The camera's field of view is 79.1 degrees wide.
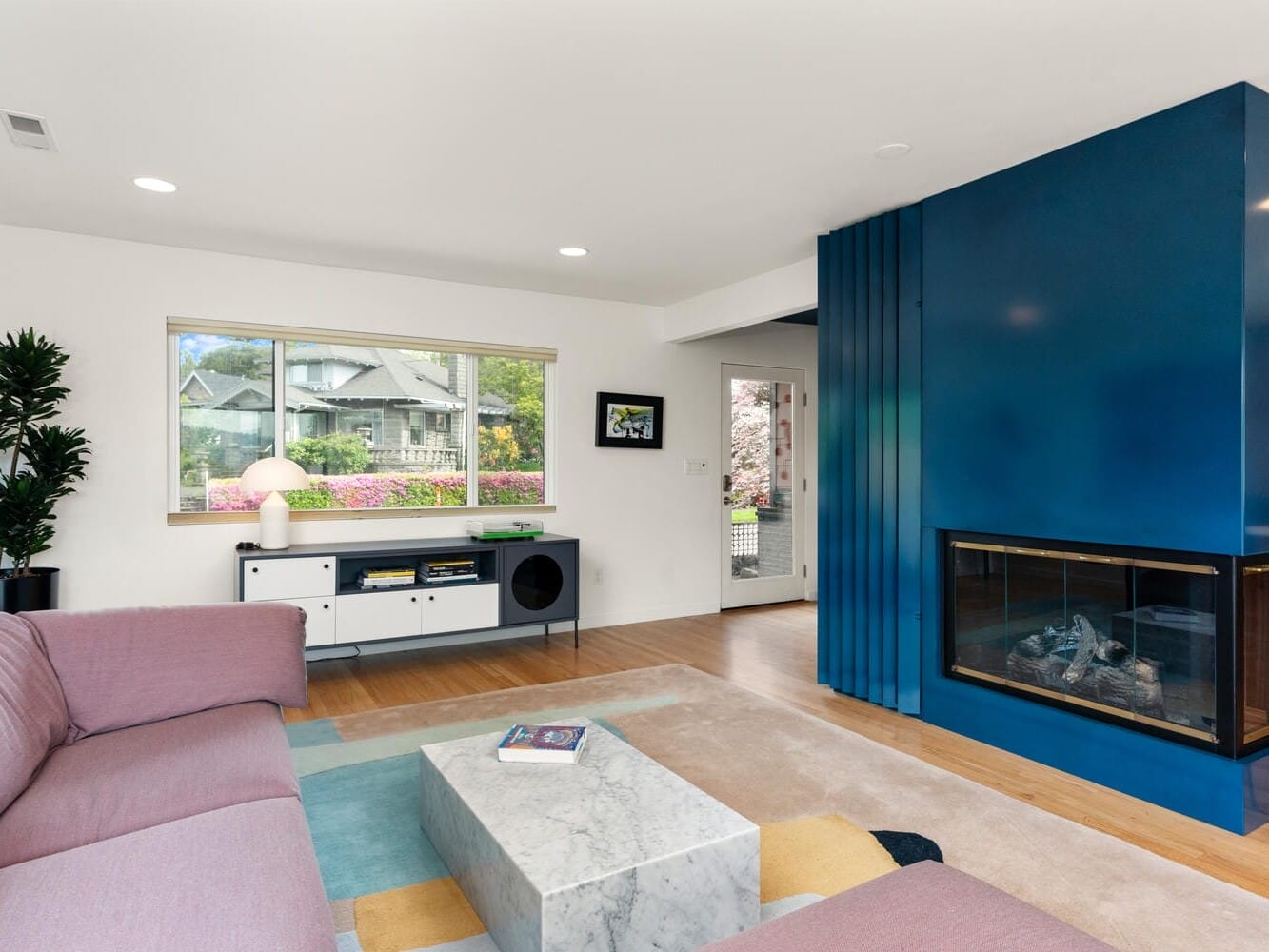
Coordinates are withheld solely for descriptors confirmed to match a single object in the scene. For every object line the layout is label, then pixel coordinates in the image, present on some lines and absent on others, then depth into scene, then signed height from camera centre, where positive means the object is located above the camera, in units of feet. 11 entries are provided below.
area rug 6.50 -3.77
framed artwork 18.34 +1.19
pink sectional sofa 4.11 -2.36
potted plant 11.55 +0.14
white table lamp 13.41 -0.27
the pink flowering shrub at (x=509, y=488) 17.30 -0.42
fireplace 8.30 -2.01
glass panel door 20.75 -0.45
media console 13.62 -2.28
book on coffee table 7.30 -2.67
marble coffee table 5.30 -2.82
